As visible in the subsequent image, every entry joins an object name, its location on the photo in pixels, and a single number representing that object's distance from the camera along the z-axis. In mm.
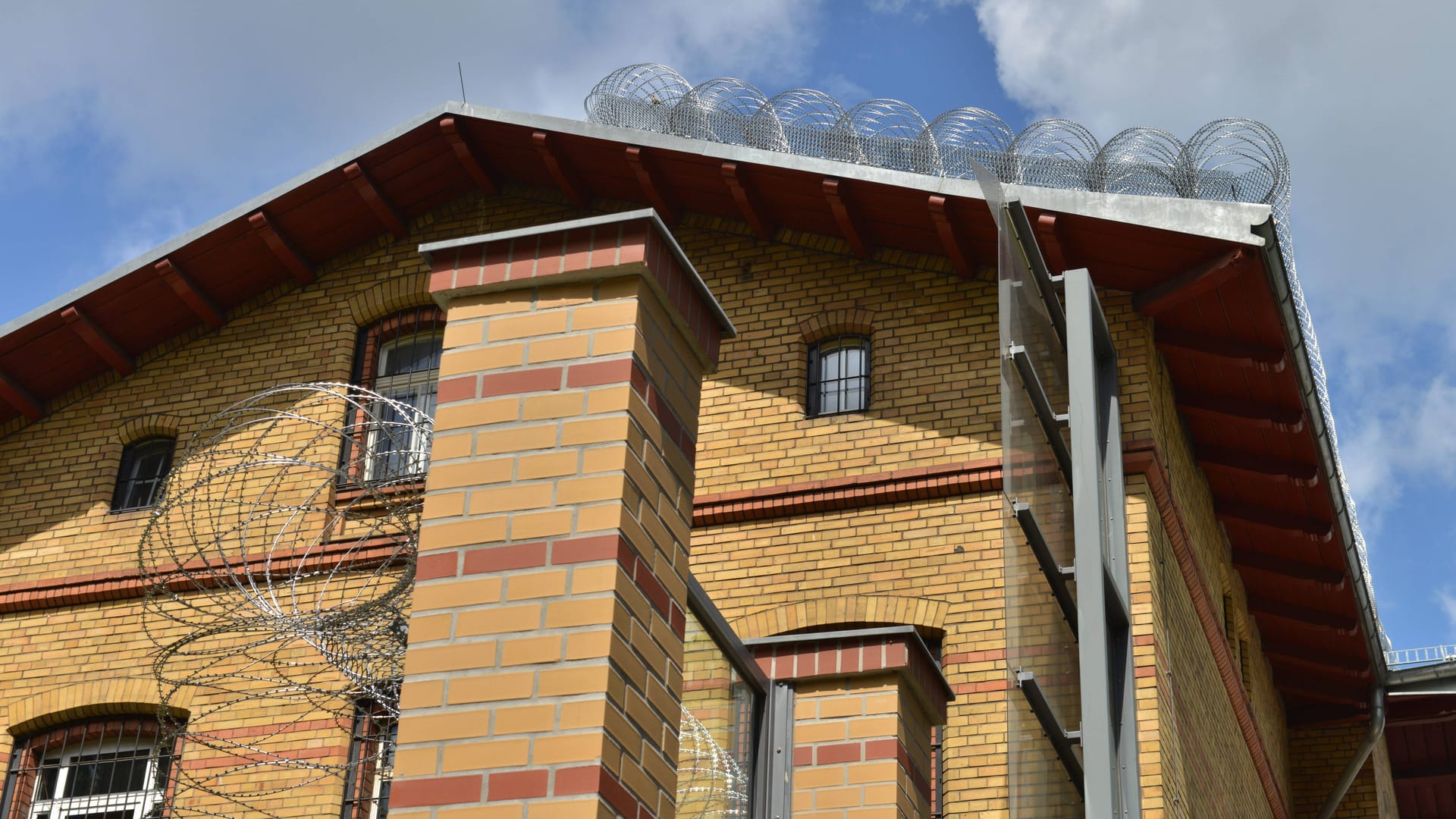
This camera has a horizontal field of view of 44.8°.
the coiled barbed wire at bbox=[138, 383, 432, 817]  13641
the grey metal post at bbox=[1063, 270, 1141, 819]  5891
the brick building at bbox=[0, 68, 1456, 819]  11805
